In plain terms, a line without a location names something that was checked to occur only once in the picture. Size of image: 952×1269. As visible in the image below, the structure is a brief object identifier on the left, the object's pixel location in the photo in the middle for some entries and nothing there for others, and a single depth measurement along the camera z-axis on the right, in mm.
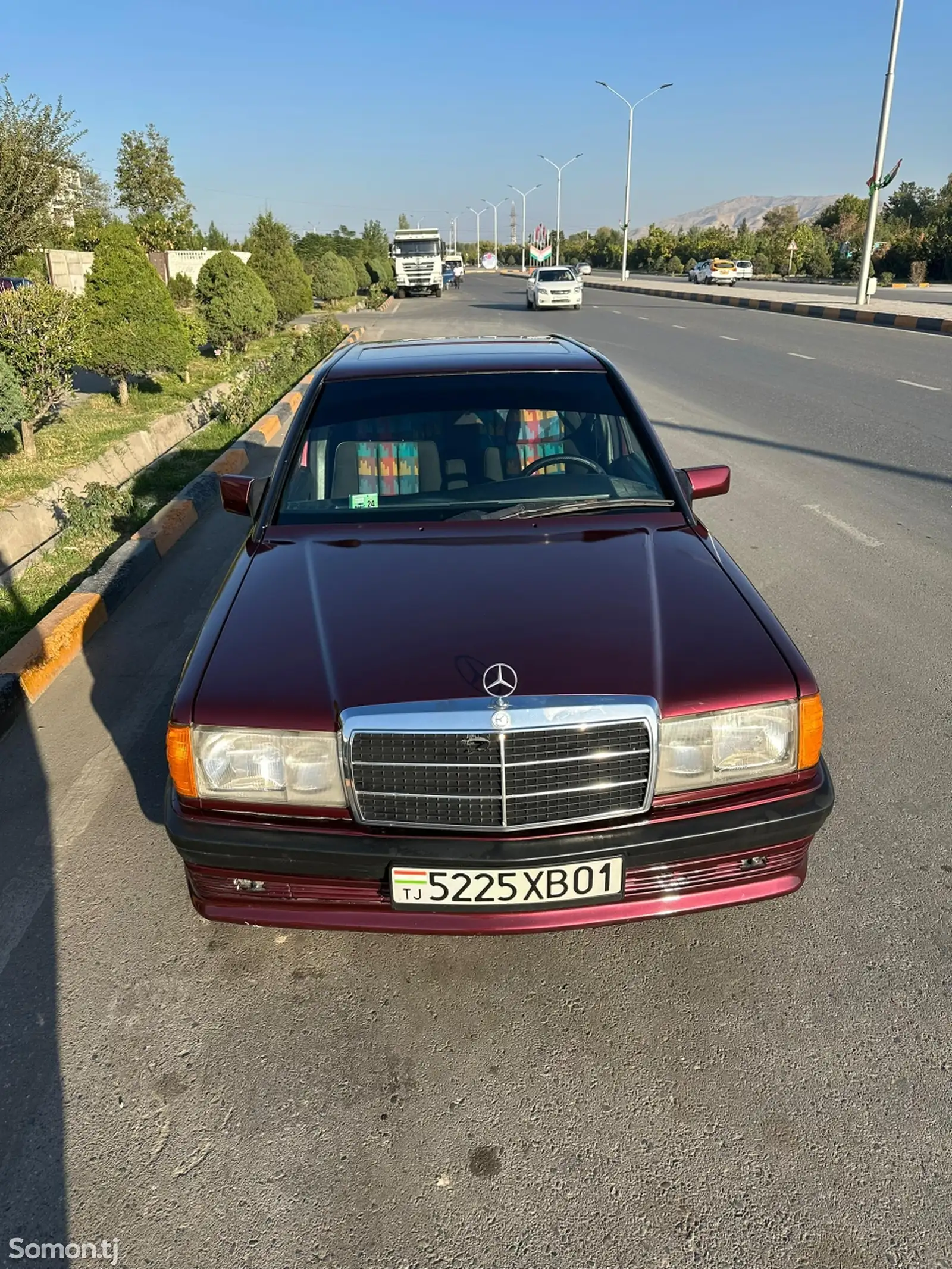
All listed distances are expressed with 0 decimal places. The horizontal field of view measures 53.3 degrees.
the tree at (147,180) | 47906
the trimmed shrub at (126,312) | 11562
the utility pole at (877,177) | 26438
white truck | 45219
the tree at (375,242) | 59625
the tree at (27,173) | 18406
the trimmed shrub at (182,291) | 29844
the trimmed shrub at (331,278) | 36750
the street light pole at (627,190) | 53956
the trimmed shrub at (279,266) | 23250
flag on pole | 27747
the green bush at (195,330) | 14016
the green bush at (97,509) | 6648
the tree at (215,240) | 48562
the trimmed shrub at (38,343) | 8734
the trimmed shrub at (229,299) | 16266
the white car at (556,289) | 31844
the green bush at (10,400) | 8078
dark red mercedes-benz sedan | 2273
